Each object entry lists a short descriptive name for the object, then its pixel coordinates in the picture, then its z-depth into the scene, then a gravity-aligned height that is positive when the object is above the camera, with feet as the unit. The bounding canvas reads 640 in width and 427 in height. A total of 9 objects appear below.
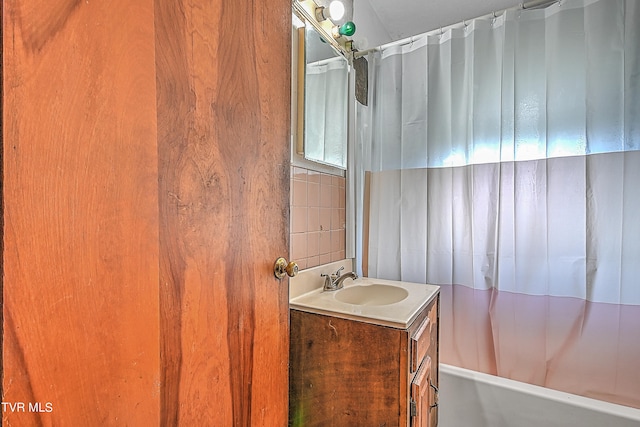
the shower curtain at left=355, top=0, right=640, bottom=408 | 3.73 +0.33
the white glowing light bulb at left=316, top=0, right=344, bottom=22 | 4.44 +2.99
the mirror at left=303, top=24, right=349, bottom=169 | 4.40 +1.71
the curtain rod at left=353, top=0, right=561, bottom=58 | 4.11 +2.89
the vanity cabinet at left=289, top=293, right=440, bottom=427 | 2.94 -1.74
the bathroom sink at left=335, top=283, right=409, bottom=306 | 4.37 -1.29
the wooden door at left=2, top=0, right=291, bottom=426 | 1.21 -0.01
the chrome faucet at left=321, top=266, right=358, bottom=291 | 4.34 -1.05
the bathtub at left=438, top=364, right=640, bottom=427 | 3.72 -2.70
